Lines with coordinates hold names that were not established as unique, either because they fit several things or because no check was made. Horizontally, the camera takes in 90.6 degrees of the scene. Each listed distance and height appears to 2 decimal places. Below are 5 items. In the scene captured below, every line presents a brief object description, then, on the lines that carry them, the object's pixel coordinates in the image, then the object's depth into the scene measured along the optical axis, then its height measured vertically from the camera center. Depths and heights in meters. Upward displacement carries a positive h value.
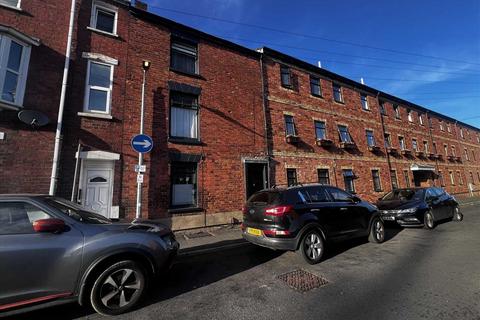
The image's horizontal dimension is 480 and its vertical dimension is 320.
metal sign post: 7.14 +1.64
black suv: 5.14 -0.52
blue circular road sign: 7.10 +1.75
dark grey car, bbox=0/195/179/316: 2.90 -0.73
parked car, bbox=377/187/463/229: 8.80 -0.55
